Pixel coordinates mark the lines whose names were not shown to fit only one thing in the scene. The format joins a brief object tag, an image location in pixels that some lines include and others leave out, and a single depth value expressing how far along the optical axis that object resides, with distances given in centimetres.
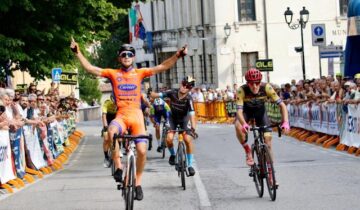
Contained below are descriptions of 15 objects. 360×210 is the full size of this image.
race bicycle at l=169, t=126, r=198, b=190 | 1755
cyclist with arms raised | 1428
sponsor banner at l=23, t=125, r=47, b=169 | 2245
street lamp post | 4122
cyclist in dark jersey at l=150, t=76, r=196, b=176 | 2080
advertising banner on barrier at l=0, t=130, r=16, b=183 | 1878
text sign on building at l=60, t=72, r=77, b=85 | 4438
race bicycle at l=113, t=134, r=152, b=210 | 1343
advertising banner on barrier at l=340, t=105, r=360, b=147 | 2453
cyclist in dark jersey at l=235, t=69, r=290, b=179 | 1579
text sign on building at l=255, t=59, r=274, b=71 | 4981
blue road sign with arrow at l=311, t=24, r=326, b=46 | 3797
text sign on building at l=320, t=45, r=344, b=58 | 3728
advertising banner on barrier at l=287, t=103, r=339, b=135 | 2816
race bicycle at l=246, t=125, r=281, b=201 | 1506
